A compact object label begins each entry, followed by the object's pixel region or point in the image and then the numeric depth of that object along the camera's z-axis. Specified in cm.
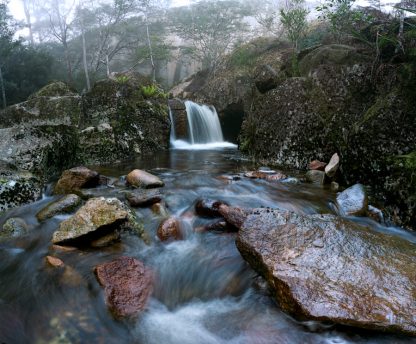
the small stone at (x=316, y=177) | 559
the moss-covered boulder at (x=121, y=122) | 836
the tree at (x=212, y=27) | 2177
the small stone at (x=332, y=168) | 556
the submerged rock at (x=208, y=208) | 414
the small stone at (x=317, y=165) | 601
